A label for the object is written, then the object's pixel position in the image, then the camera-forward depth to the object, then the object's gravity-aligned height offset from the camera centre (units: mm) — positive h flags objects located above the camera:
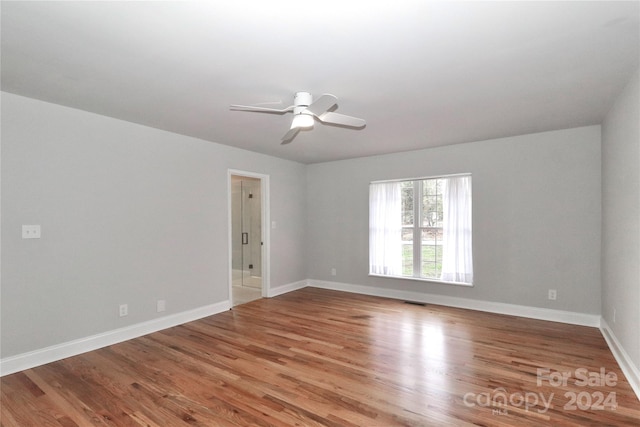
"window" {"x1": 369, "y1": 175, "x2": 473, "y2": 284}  4703 -236
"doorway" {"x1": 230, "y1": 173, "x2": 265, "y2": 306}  6694 -397
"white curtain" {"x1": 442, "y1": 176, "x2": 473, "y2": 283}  4664 -254
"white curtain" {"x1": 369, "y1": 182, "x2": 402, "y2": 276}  5297 -241
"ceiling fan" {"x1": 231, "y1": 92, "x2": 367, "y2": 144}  2413 +840
